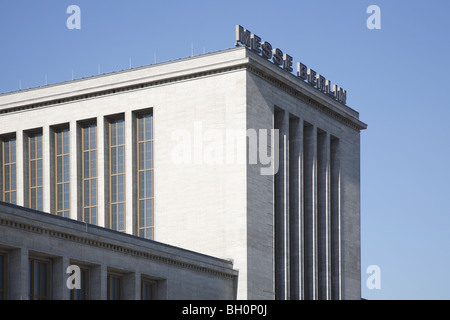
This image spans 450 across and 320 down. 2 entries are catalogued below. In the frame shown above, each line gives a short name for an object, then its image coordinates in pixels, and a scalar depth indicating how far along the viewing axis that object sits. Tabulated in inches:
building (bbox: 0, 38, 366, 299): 2817.4
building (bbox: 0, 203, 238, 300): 2047.2
